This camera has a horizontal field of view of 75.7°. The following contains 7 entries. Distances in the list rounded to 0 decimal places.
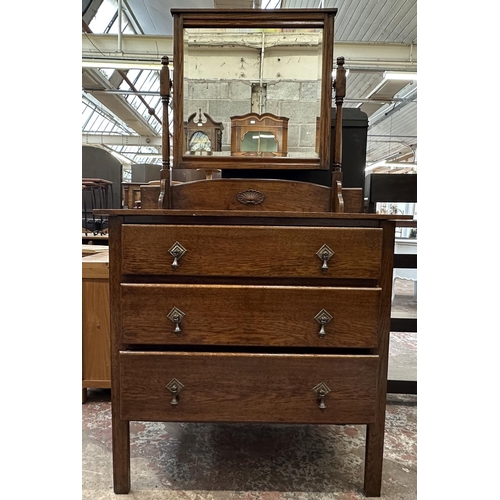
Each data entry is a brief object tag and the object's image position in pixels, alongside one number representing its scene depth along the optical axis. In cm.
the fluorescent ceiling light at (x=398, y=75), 389
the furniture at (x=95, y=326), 175
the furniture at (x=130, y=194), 382
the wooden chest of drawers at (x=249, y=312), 112
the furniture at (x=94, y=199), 381
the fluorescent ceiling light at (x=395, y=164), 934
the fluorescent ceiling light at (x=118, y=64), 398
